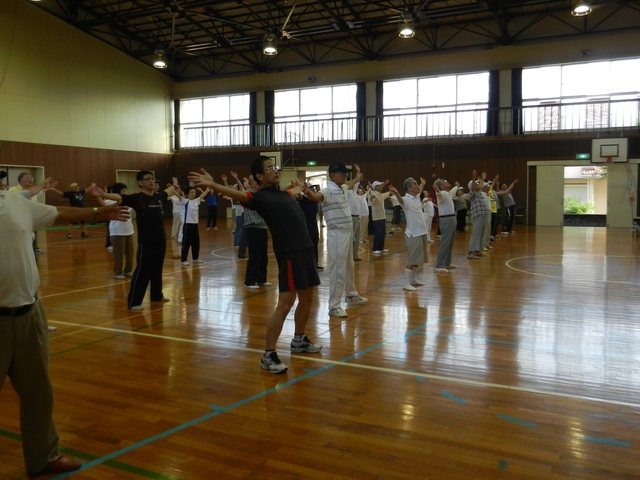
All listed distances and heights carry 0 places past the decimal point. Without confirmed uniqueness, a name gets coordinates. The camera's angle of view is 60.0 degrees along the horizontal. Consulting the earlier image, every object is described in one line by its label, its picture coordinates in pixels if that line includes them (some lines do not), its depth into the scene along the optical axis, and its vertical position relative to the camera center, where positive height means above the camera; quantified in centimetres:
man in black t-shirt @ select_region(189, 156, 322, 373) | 436 -26
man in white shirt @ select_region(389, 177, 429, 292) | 795 -30
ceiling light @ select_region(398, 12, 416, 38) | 1523 +509
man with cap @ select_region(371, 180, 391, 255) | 1209 -25
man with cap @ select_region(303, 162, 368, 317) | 626 -21
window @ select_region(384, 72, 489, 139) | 2169 +424
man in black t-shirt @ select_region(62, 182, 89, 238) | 1707 +51
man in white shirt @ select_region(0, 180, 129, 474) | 255 -56
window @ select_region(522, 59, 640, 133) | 1958 +416
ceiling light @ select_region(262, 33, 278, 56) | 1644 +507
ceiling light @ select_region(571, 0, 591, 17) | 1352 +496
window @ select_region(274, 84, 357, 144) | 2395 +435
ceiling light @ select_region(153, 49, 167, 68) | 1878 +572
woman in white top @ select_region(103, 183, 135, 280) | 895 -53
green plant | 2658 +19
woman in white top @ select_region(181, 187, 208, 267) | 1049 -27
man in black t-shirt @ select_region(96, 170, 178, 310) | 673 -26
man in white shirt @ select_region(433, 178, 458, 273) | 957 -29
